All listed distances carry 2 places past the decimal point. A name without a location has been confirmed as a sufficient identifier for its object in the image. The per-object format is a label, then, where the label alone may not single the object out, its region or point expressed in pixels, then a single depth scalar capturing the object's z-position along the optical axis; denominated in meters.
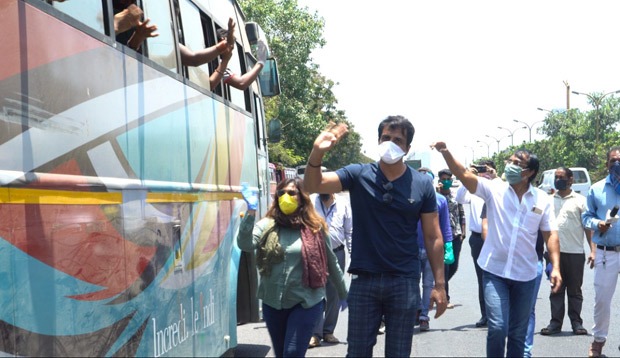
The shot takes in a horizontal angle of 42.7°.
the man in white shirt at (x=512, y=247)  5.98
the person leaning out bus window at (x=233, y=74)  6.69
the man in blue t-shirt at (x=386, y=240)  4.82
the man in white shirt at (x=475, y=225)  8.77
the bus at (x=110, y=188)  3.18
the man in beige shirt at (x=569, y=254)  8.92
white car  38.31
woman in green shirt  5.51
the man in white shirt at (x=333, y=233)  8.83
